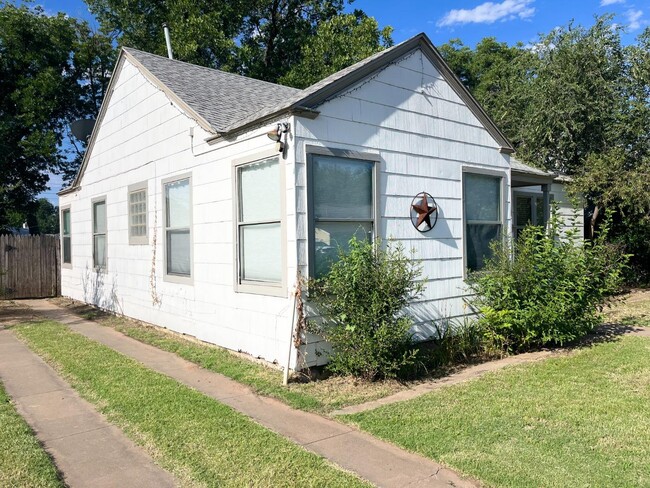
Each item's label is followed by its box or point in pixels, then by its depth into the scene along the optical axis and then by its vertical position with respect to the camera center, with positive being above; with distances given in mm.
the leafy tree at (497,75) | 16672 +7175
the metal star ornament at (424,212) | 6914 +341
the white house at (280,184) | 5855 +758
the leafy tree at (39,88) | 19188 +6208
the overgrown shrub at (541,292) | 6766 -777
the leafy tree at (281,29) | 22672 +9589
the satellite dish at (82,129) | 14594 +3257
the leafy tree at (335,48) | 19141 +7251
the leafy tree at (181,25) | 19484 +9237
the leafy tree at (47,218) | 70812 +3373
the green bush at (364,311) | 5285 -793
